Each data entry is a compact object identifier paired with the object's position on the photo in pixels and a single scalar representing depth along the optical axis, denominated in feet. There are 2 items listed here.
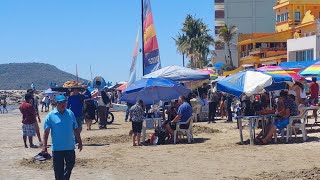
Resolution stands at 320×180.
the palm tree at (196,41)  215.41
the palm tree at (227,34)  200.13
